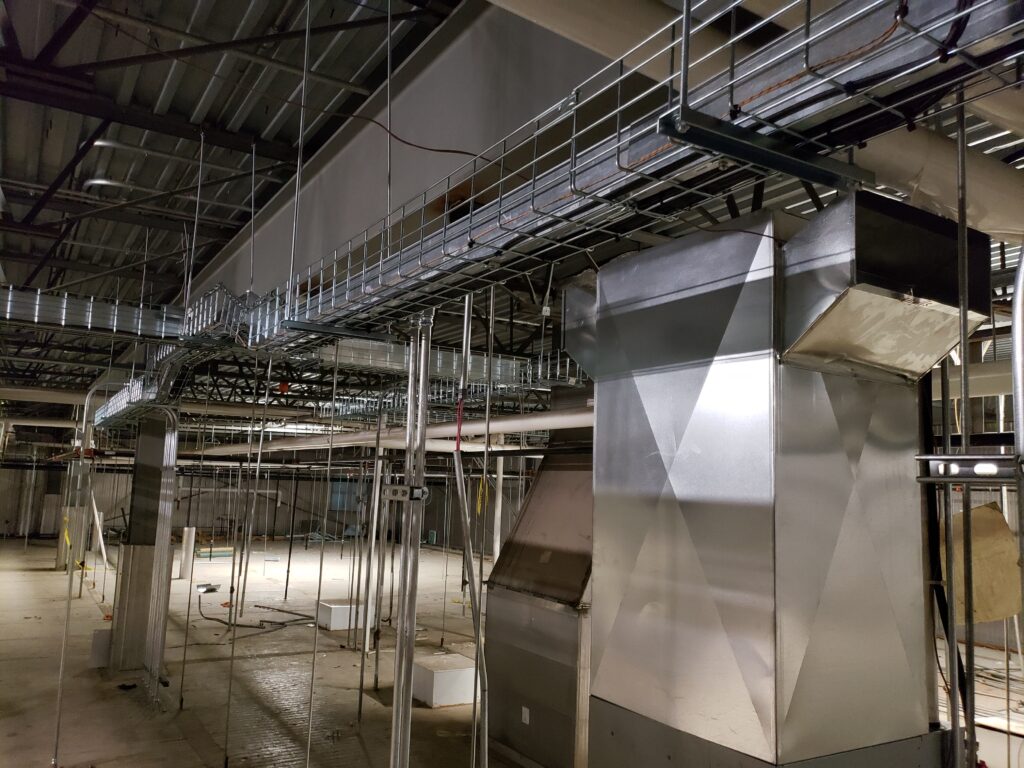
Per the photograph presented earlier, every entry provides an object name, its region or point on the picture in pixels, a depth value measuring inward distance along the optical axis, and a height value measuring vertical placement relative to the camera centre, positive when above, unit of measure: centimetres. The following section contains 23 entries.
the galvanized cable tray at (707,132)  124 +75
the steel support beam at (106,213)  524 +184
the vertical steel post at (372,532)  541 -67
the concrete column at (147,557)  625 -106
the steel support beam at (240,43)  311 +190
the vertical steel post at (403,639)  241 -66
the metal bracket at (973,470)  140 +2
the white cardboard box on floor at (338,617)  858 -205
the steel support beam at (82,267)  663 +177
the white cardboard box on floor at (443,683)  580 -193
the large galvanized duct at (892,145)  186 +106
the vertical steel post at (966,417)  158 +15
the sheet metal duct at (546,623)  420 -106
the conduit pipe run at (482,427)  434 +24
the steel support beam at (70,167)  418 +182
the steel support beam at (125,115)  365 +192
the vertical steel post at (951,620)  171 -38
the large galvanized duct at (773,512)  181 -12
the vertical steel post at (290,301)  312 +72
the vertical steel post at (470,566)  226 -37
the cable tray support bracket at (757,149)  134 +70
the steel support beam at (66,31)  307 +198
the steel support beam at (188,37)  317 +198
